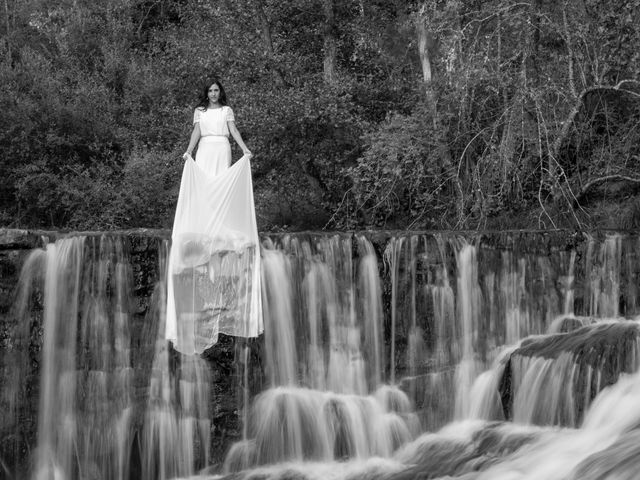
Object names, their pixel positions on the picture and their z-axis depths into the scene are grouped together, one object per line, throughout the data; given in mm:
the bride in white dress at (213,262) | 8867
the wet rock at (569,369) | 8086
